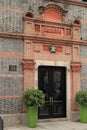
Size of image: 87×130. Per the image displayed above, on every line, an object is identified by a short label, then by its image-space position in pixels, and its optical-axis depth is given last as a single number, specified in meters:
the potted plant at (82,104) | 12.73
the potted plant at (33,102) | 11.67
